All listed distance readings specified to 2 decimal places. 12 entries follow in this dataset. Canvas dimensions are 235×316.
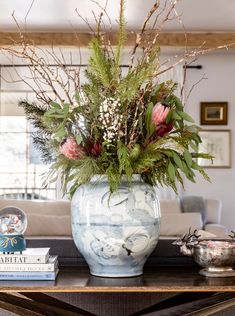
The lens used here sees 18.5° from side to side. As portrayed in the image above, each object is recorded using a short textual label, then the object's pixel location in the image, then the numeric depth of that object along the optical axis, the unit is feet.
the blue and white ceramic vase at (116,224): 6.98
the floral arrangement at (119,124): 6.97
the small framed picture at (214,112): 32.55
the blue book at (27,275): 6.85
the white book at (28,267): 6.87
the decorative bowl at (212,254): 7.16
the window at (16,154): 34.88
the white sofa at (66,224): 18.98
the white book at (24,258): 6.90
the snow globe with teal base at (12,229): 7.12
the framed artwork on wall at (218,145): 32.68
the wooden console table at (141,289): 6.50
